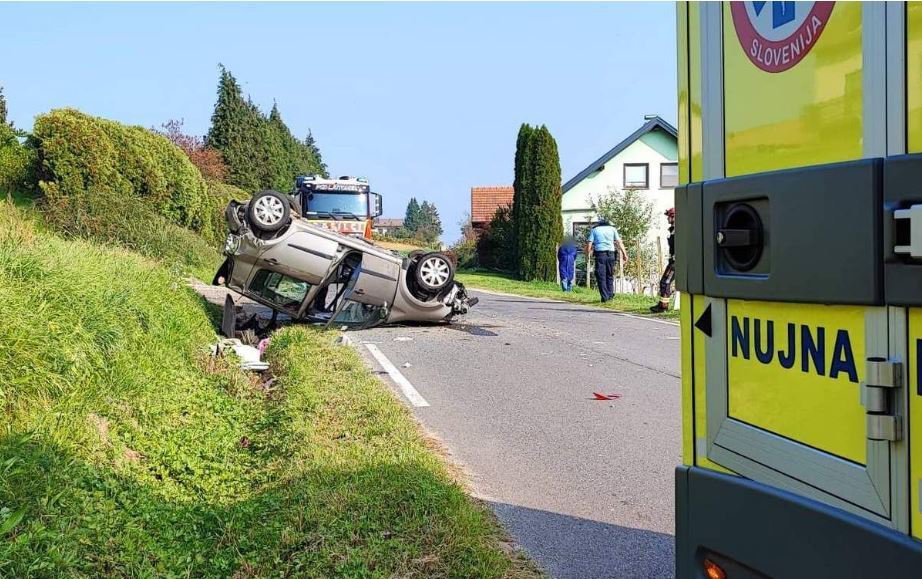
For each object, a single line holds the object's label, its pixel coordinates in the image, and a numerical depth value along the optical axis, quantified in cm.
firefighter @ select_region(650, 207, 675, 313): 1490
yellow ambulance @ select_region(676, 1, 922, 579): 160
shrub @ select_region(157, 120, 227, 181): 4144
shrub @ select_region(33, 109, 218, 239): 1814
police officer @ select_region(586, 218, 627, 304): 1748
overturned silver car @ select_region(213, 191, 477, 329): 1105
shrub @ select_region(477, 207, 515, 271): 4138
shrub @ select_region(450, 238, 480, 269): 4566
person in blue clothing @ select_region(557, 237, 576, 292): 2784
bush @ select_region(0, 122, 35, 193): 1892
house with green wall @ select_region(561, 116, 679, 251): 3869
